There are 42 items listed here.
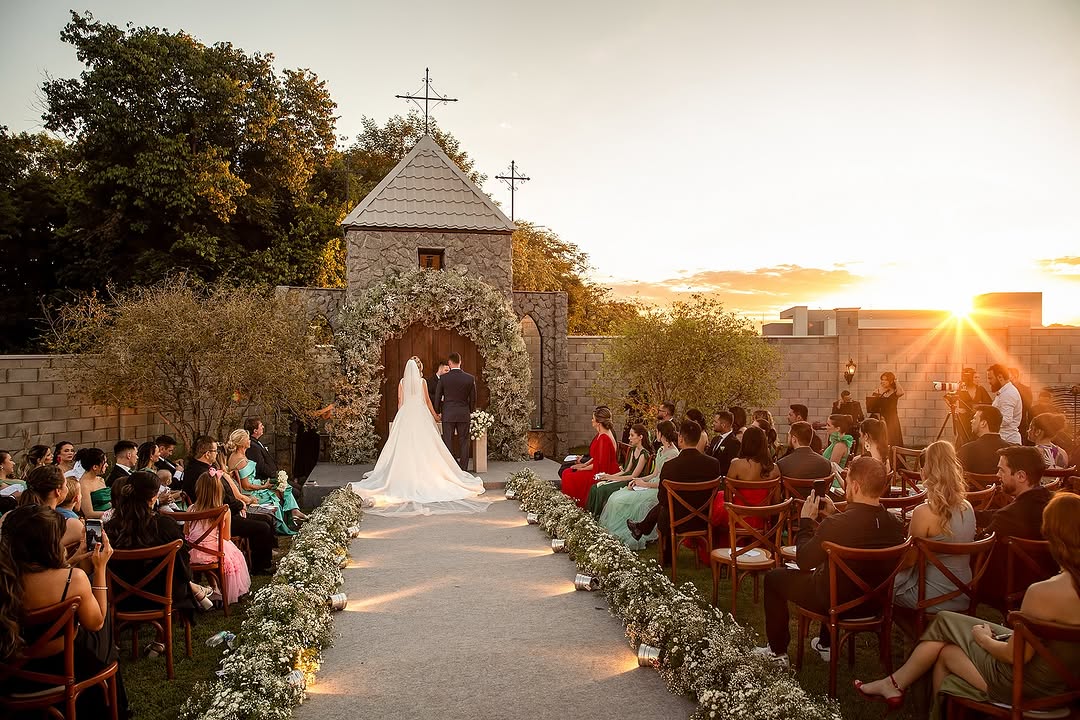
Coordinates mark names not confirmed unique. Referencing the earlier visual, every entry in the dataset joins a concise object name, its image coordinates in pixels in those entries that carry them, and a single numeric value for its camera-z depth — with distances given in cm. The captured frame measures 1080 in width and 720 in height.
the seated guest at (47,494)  489
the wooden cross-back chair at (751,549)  605
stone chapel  1554
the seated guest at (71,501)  550
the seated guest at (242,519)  766
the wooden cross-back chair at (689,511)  717
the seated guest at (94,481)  702
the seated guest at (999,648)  343
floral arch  1465
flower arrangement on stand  1389
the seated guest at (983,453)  798
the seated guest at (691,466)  738
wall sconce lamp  1967
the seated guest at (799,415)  932
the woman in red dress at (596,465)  1020
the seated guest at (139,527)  549
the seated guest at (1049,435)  768
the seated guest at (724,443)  900
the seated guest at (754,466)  729
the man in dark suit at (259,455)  962
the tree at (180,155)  2186
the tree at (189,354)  1173
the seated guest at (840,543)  484
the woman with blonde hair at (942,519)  486
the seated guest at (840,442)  923
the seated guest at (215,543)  648
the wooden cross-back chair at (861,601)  466
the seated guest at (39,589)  364
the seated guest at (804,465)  738
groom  1339
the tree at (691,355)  1539
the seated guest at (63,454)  770
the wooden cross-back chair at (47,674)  374
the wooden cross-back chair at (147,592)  518
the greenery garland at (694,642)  394
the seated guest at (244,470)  872
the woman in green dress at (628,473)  933
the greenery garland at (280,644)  419
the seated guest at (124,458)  754
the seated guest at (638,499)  872
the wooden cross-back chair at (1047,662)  333
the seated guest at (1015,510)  502
